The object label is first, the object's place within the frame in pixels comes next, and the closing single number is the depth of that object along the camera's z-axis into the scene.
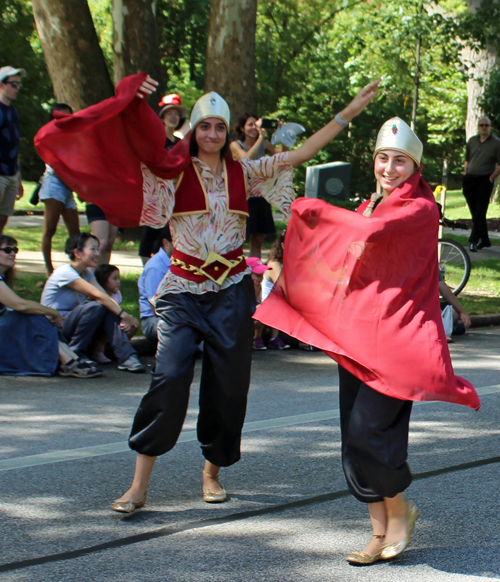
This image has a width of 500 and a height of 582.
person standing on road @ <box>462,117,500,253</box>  14.94
